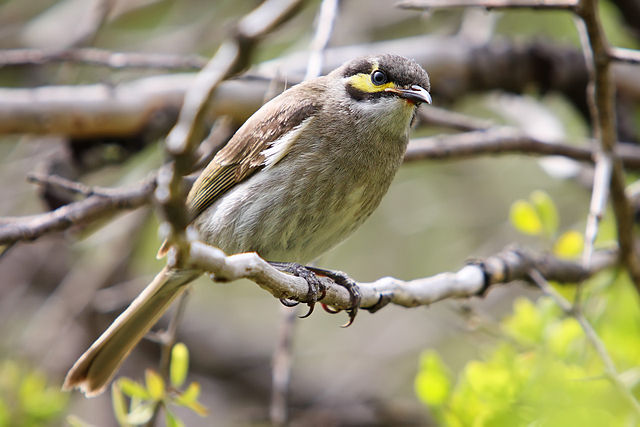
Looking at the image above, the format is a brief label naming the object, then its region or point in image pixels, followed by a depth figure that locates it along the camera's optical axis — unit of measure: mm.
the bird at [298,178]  6434
